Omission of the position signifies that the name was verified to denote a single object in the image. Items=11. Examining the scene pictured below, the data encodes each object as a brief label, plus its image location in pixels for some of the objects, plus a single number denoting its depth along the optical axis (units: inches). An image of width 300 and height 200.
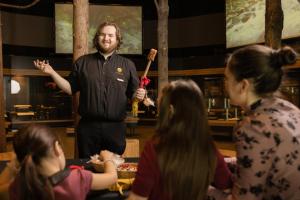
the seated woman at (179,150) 61.9
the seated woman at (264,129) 58.6
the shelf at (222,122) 385.4
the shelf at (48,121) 508.1
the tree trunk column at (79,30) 180.4
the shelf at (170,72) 470.3
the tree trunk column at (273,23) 180.7
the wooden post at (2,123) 256.5
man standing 117.2
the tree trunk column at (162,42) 280.5
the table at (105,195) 71.9
